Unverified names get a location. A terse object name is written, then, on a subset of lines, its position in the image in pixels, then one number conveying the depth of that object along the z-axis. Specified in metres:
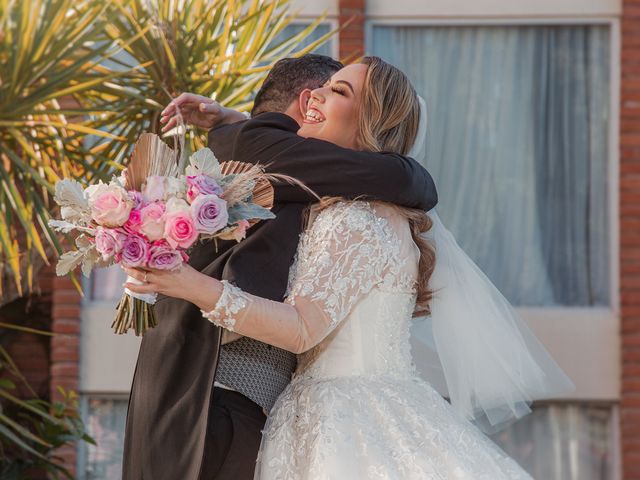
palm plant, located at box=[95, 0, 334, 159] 6.28
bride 3.30
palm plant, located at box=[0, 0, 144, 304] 6.22
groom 3.35
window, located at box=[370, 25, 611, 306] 8.54
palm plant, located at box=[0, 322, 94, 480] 7.01
